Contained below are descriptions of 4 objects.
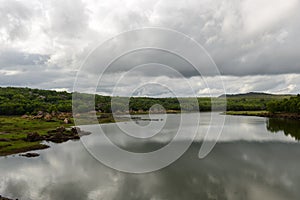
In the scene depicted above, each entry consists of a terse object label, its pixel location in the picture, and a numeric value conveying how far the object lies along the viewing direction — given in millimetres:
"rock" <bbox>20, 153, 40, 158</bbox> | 48628
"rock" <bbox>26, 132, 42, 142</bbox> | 63156
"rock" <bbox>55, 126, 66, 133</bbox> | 74975
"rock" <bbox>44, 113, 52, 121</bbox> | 103088
